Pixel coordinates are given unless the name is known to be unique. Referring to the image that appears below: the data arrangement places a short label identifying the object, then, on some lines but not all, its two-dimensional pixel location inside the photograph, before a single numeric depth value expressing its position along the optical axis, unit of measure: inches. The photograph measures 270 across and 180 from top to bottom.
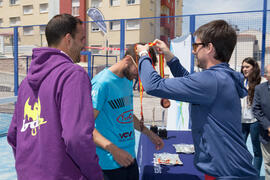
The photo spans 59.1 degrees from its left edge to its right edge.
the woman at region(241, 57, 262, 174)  141.9
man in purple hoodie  44.3
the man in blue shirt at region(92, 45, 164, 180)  80.5
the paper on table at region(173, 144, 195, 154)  104.4
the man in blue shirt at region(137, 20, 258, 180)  52.0
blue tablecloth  81.4
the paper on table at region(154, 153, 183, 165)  91.3
